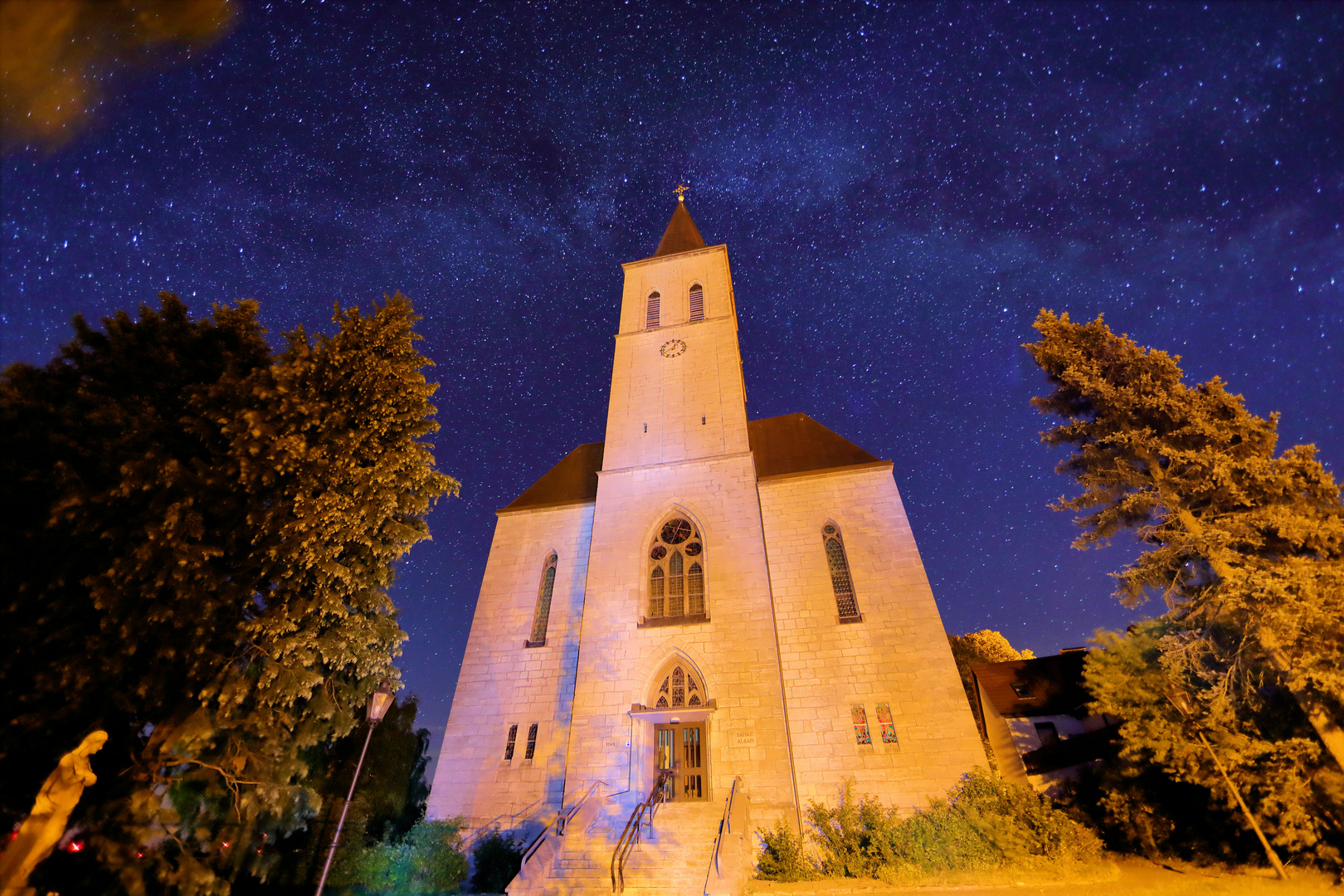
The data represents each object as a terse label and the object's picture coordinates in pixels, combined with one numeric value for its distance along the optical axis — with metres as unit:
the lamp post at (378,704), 9.37
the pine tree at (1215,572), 8.88
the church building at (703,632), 14.22
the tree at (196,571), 7.73
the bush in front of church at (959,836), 10.64
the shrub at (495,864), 13.25
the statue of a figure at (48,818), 5.72
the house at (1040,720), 19.61
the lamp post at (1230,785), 9.40
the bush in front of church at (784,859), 11.18
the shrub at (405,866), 11.74
